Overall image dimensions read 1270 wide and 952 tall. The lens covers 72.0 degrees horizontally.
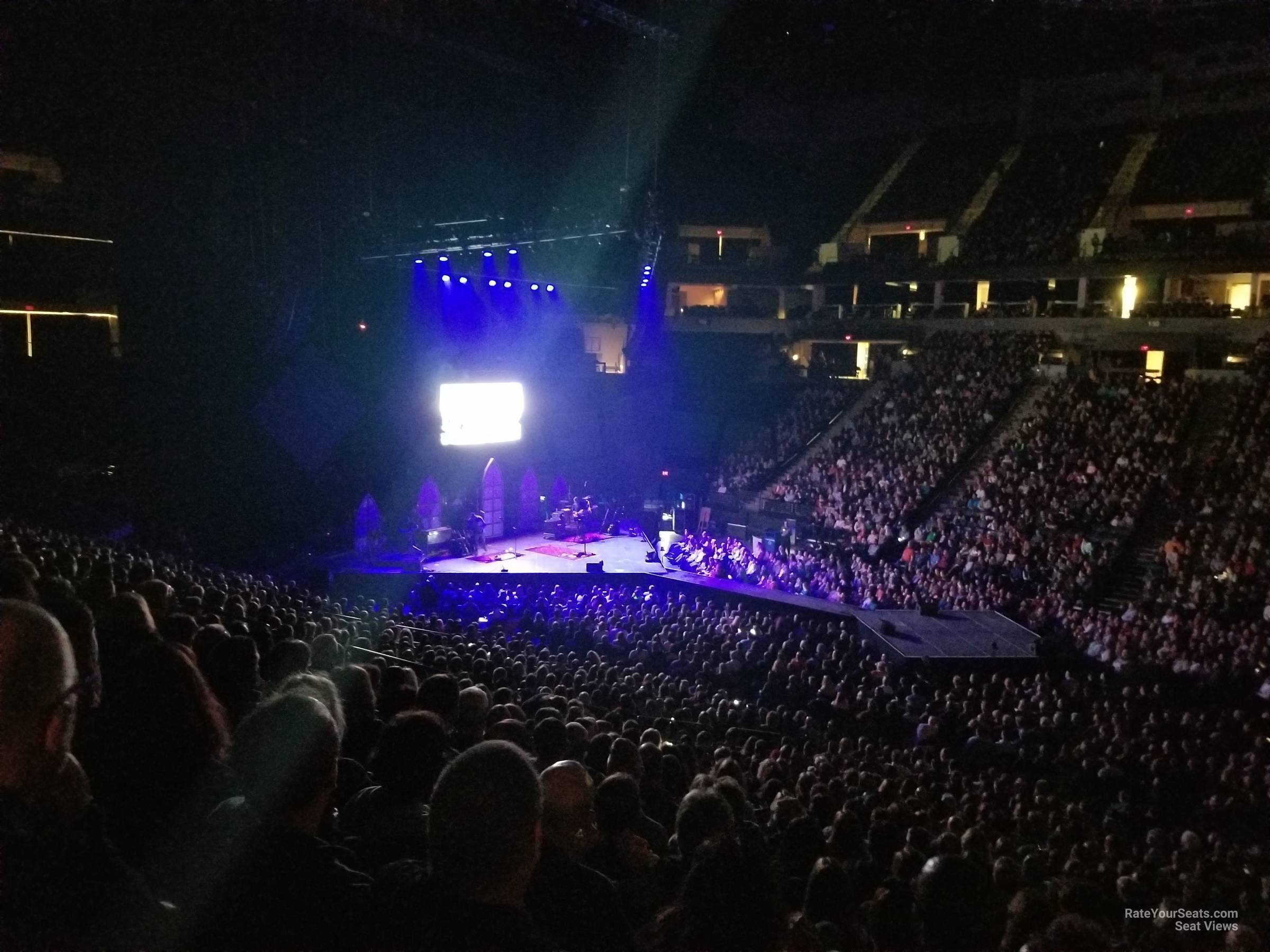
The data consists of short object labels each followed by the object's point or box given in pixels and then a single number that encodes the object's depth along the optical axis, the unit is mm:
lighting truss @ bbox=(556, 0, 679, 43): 21656
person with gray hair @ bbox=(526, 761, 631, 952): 2664
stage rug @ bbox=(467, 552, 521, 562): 23078
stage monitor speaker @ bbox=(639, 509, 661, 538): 26266
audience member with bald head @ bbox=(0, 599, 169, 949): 1843
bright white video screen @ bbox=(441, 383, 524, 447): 24188
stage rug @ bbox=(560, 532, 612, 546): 25295
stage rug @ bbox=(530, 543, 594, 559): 23594
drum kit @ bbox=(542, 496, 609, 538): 26219
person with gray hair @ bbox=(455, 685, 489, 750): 4859
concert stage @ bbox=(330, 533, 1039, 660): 15109
